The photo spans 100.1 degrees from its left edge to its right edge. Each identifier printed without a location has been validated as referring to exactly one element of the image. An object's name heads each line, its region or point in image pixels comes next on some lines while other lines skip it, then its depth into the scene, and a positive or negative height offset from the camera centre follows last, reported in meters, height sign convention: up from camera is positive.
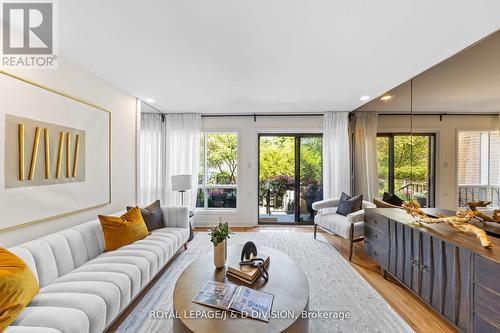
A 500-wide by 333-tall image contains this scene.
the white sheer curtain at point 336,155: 4.35 +0.23
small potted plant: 1.89 -0.73
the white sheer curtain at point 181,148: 4.54 +0.37
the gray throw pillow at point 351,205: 3.50 -0.66
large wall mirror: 1.78 +0.37
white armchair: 3.04 -0.88
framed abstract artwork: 1.72 +0.11
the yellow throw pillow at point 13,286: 1.20 -0.76
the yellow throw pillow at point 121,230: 2.29 -0.74
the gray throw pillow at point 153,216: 2.91 -0.73
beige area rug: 1.80 -1.37
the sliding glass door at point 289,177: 4.68 -0.25
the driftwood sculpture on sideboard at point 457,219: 1.56 -0.50
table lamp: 3.97 -0.34
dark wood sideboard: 1.41 -0.86
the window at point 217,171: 4.72 -0.13
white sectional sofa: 1.28 -0.92
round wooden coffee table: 1.22 -0.93
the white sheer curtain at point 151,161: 4.51 +0.09
